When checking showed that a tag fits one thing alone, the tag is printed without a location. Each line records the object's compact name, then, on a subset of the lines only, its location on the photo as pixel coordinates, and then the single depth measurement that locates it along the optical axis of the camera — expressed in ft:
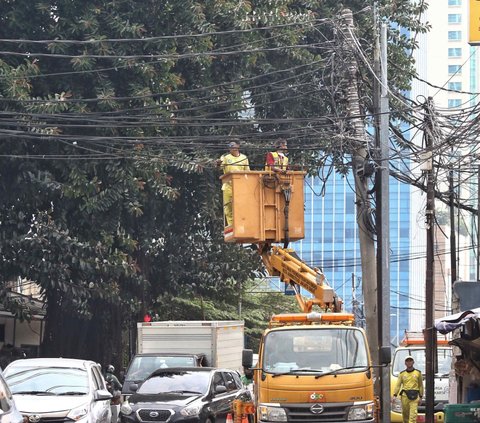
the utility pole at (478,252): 81.99
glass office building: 485.97
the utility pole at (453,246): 109.91
